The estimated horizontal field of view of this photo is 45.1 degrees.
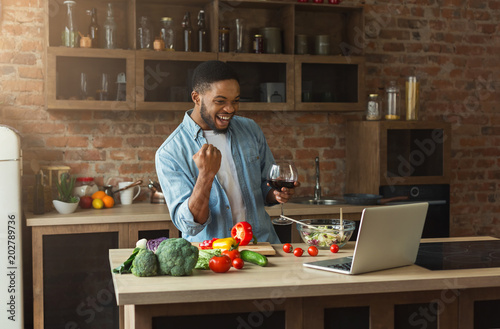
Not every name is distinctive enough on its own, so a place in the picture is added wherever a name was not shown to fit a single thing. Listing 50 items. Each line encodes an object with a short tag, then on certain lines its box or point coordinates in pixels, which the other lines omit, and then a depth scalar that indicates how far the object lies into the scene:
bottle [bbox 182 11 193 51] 4.21
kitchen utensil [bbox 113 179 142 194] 4.21
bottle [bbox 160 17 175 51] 4.19
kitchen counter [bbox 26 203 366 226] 3.62
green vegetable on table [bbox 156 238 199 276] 1.95
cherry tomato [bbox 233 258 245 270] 2.09
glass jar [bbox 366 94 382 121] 4.50
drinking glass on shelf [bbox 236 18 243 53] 4.34
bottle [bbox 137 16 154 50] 4.12
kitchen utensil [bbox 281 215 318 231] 2.40
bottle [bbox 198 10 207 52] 4.22
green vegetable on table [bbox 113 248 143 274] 2.03
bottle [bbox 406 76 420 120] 4.54
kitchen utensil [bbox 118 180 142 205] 4.22
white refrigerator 3.47
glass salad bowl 2.43
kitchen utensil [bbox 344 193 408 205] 4.17
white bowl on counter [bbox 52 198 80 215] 3.75
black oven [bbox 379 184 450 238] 4.39
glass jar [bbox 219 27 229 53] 4.25
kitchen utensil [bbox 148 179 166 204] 4.23
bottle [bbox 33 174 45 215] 3.72
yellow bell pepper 2.22
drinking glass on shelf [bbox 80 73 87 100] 4.04
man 2.55
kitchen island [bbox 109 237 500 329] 1.85
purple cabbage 2.25
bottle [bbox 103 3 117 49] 4.04
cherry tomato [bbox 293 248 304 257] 2.30
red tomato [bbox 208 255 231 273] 2.03
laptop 1.95
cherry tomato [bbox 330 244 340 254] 2.36
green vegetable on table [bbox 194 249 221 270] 2.09
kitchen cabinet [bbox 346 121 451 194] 4.32
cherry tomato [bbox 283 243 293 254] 2.38
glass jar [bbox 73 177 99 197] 4.11
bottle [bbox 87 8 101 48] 4.05
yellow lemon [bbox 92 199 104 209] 4.02
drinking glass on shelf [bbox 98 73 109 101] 4.05
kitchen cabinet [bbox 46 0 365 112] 4.02
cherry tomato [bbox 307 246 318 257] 2.31
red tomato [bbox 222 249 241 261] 2.14
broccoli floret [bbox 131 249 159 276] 1.94
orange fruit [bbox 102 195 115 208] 4.07
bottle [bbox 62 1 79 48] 3.94
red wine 2.41
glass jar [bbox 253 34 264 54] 4.36
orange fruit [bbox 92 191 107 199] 4.07
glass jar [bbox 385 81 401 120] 4.59
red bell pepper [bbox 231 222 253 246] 2.37
